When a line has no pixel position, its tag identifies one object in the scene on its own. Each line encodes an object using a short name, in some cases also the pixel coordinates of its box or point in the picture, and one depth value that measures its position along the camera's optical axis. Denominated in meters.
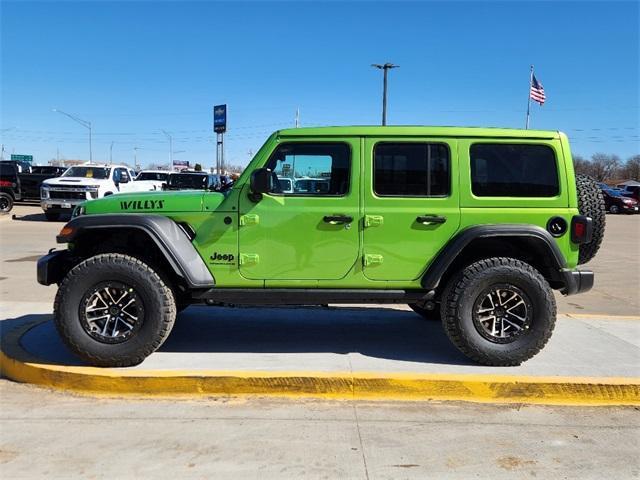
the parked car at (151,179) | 21.83
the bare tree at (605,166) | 117.62
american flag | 33.78
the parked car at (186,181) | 19.93
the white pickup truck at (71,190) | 18.84
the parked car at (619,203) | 32.80
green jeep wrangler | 4.48
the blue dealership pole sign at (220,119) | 46.56
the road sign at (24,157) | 105.28
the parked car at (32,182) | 24.25
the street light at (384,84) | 34.82
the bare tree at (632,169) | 111.93
